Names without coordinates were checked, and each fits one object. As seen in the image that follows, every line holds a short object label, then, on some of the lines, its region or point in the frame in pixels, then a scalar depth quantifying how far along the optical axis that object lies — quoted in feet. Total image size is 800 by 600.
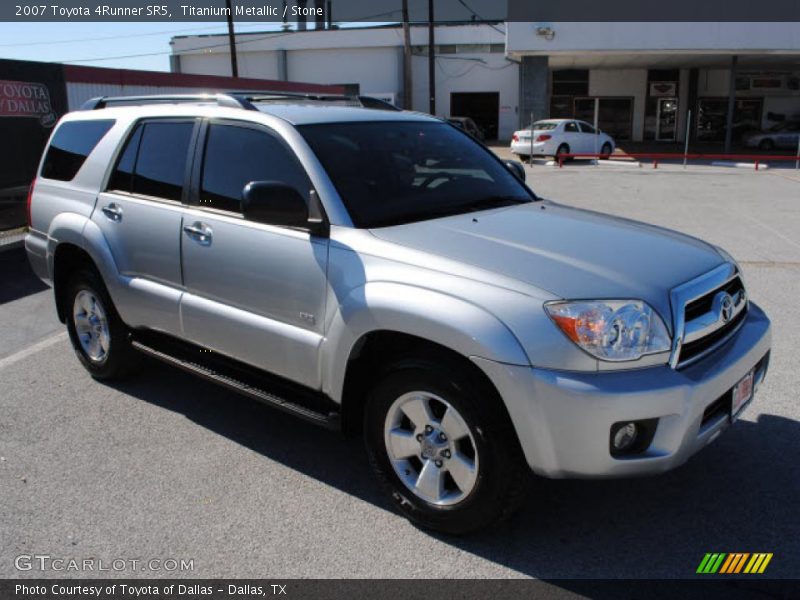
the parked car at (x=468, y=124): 111.23
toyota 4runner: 8.90
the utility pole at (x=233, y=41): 118.93
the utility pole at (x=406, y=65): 125.44
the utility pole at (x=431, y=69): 118.42
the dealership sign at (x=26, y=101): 40.50
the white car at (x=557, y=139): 83.10
